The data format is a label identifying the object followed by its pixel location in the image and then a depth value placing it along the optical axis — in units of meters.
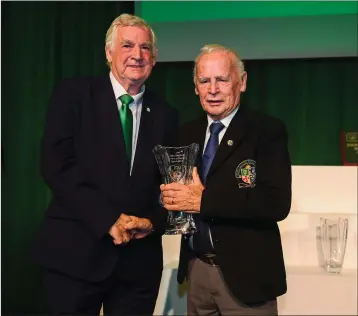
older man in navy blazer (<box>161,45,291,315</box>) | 1.29
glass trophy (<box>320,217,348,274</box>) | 2.20
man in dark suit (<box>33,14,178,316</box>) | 1.33
